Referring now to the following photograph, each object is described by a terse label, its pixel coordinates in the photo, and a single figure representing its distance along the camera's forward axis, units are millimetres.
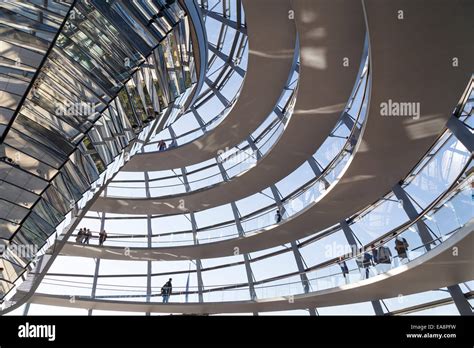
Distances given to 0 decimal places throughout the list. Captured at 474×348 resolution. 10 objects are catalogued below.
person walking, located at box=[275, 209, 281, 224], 20119
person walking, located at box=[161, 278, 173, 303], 21734
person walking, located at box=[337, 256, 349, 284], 15938
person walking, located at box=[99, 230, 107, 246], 22947
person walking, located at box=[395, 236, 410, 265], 13202
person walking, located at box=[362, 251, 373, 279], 14851
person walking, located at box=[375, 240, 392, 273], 13922
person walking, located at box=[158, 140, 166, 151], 22436
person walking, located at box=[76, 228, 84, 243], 22750
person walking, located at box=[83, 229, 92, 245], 22802
